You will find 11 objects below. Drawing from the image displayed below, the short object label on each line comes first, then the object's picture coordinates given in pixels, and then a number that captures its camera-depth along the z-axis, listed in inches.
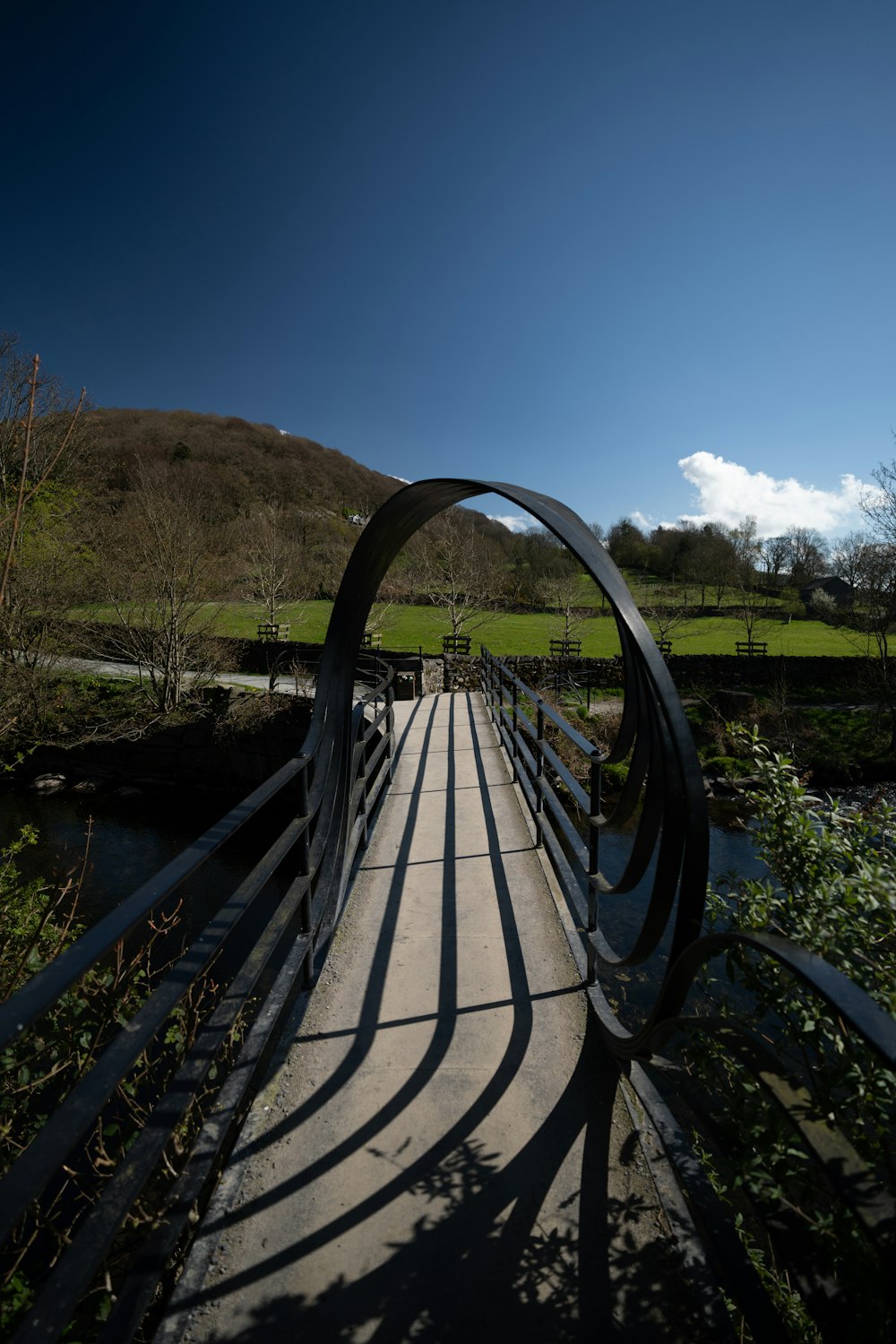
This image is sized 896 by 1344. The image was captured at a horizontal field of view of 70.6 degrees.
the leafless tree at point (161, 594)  653.3
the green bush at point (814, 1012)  48.0
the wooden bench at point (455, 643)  889.5
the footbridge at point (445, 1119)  44.1
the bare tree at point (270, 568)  986.7
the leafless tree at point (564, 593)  1246.3
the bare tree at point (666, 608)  1159.6
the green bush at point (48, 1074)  114.3
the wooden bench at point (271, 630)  956.0
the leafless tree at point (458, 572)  1028.5
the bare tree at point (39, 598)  536.4
